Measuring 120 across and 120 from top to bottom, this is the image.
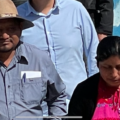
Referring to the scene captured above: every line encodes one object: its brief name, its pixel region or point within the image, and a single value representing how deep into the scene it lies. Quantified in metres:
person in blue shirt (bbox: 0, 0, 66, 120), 4.83
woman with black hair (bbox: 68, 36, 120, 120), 4.62
